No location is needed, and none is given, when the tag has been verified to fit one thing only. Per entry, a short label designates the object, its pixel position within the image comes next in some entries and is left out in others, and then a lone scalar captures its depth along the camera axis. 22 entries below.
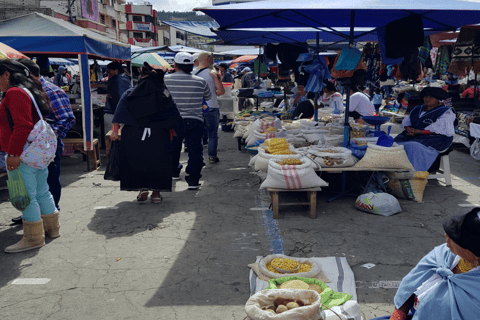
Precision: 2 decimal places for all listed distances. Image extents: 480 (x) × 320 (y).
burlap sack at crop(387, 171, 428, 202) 5.92
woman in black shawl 5.30
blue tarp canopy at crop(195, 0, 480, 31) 4.79
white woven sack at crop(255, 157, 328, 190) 5.07
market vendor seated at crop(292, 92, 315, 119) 9.27
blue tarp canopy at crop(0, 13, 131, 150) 7.41
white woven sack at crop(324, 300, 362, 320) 2.78
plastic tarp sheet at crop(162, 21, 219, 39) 12.65
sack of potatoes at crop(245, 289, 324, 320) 2.59
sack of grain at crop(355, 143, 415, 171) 5.55
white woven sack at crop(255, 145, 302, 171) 5.54
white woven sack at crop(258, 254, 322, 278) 3.54
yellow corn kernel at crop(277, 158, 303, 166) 5.30
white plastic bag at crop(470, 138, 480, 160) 8.54
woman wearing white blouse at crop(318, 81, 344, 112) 9.62
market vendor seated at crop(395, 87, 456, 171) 6.40
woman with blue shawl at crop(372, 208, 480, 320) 1.90
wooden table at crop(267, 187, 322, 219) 5.18
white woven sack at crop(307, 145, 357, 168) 5.56
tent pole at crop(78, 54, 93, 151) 7.60
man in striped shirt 6.09
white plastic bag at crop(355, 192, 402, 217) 5.30
